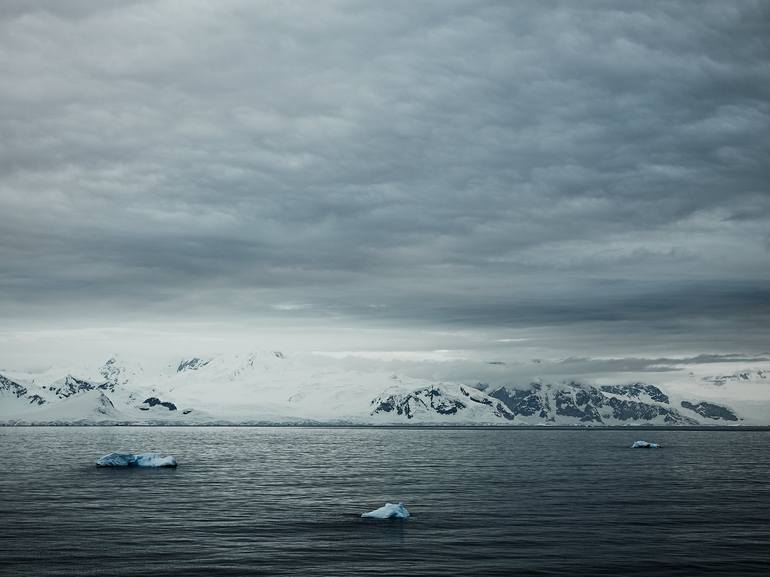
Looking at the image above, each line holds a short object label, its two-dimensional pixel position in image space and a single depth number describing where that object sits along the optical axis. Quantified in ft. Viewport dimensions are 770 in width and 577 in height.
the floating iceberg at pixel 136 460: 452.76
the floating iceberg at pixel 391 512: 224.33
